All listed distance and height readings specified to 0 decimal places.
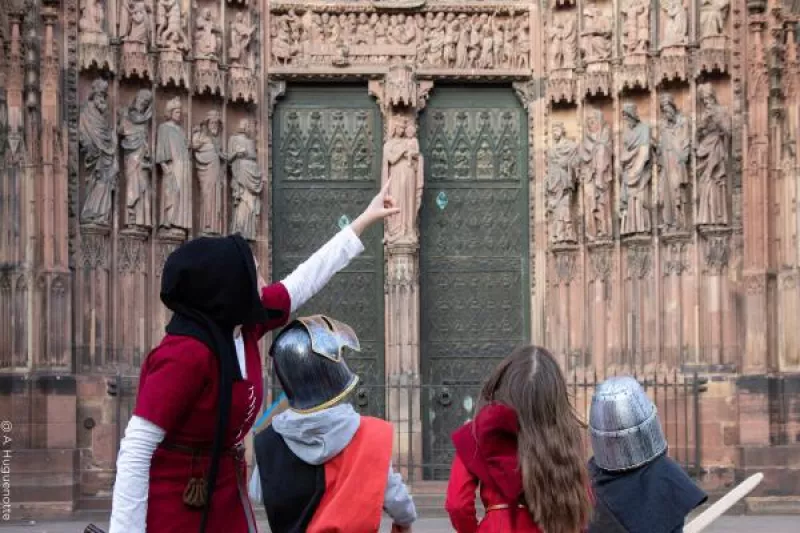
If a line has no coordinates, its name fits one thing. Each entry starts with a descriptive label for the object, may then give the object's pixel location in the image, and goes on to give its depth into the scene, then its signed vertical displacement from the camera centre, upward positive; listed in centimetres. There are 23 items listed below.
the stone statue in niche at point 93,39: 1850 +280
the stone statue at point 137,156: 1869 +144
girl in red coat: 532 -59
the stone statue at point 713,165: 1886 +129
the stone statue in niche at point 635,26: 1955 +306
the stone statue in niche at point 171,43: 1912 +283
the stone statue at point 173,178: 1895 +119
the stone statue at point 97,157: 1830 +141
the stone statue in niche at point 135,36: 1883 +287
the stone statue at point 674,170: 1911 +125
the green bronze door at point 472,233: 2036 +55
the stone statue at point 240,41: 1991 +296
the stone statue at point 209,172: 1930 +129
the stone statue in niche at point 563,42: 2020 +297
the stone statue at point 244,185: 1964 +114
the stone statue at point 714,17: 1909 +308
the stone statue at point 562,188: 1992 +109
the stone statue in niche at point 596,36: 1983 +298
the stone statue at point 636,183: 1930 +111
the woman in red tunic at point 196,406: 498 -41
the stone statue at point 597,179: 1961 +118
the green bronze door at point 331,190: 2034 +111
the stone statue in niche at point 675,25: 1930 +302
